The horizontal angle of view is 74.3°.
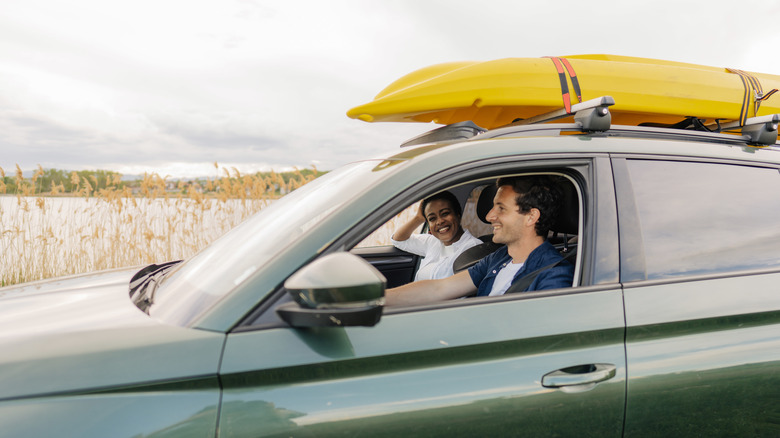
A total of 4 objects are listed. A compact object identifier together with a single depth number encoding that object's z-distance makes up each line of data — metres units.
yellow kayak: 2.39
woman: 3.87
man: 2.40
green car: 1.29
